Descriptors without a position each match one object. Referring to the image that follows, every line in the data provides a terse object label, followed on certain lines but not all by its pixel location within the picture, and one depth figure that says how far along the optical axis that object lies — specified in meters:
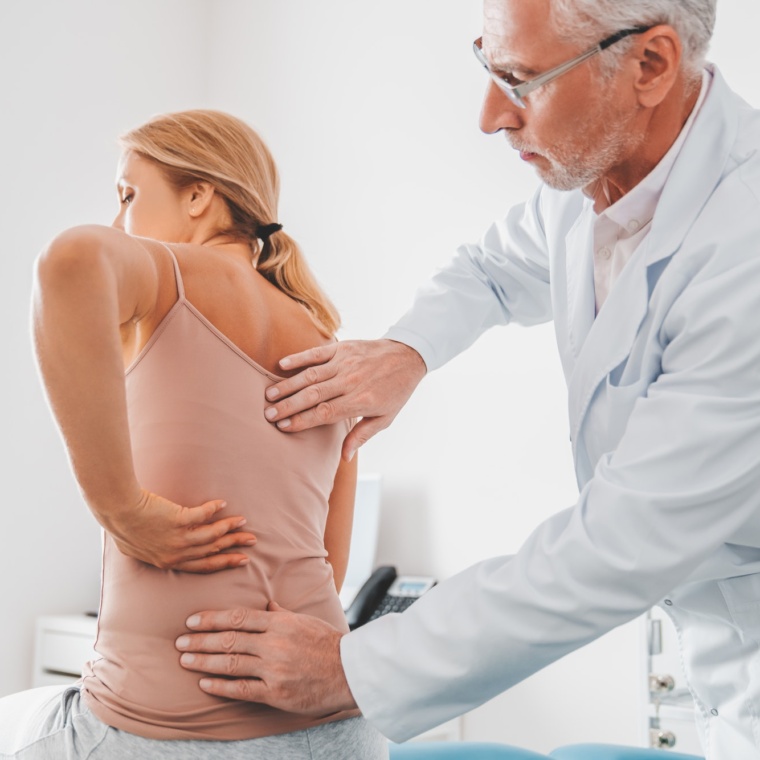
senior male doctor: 0.93
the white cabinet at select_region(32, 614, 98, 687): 2.64
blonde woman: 0.86
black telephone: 2.48
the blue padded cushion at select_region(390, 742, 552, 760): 1.35
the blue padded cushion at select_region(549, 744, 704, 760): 1.47
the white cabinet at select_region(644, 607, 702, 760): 1.99
